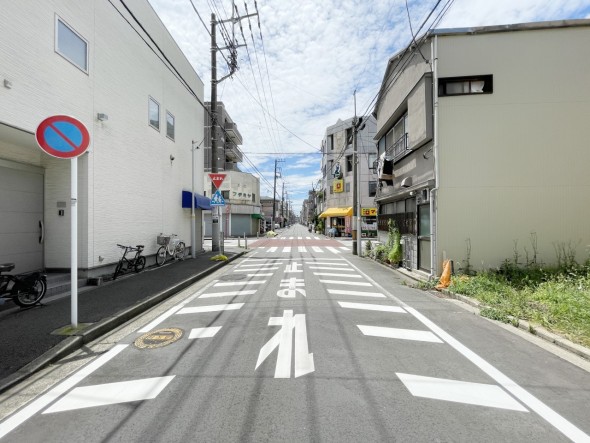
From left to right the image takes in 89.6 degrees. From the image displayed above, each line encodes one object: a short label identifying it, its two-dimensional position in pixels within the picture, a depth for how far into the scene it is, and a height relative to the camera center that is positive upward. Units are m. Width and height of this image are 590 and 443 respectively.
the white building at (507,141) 8.24 +2.37
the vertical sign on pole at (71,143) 4.34 +1.24
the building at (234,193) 35.38 +3.98
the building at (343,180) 35.06 +5.76
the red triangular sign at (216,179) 12.65 +1.96
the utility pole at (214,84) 14.31 +7.04
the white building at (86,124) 5.94 +2.49
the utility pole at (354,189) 16.48 +2.03
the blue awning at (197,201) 14.09 +1.20
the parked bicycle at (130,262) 8.71 -1.17
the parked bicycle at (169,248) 11.38 -0.94
